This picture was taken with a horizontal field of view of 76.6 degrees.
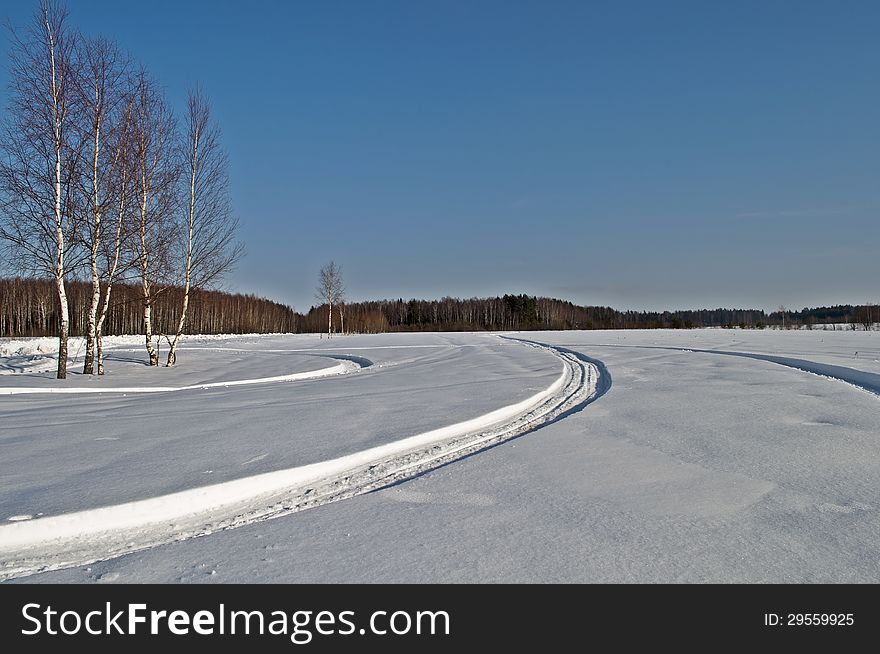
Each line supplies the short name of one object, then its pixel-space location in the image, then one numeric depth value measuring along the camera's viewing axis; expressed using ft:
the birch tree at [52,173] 42.11
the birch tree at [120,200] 47.98
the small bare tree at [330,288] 165.48
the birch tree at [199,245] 59.82
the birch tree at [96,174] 45.11
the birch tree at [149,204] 53.42
